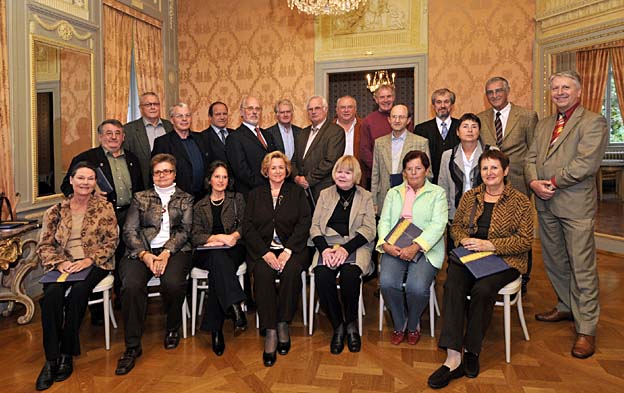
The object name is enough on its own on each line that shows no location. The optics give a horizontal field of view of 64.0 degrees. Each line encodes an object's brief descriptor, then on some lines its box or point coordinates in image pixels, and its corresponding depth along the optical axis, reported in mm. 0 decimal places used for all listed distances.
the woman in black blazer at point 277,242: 3316
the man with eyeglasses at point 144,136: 4441
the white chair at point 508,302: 3078
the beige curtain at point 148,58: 6406
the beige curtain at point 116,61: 5750
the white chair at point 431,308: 3486
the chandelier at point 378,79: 8685
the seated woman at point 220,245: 3363
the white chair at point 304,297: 3652
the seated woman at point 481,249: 2918
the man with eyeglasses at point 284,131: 4570
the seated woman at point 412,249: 3365
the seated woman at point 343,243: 3361
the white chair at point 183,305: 3492
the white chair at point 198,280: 3498
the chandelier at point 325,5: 5516
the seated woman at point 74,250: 2984
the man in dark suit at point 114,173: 3797
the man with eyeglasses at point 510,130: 4051
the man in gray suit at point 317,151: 4207
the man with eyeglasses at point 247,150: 4195
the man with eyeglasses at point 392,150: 4035
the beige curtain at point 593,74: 7039
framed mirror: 4609
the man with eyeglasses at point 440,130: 4340
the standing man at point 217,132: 4434
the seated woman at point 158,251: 3193
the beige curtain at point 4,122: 4164
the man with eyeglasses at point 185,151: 4145
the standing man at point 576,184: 3158
